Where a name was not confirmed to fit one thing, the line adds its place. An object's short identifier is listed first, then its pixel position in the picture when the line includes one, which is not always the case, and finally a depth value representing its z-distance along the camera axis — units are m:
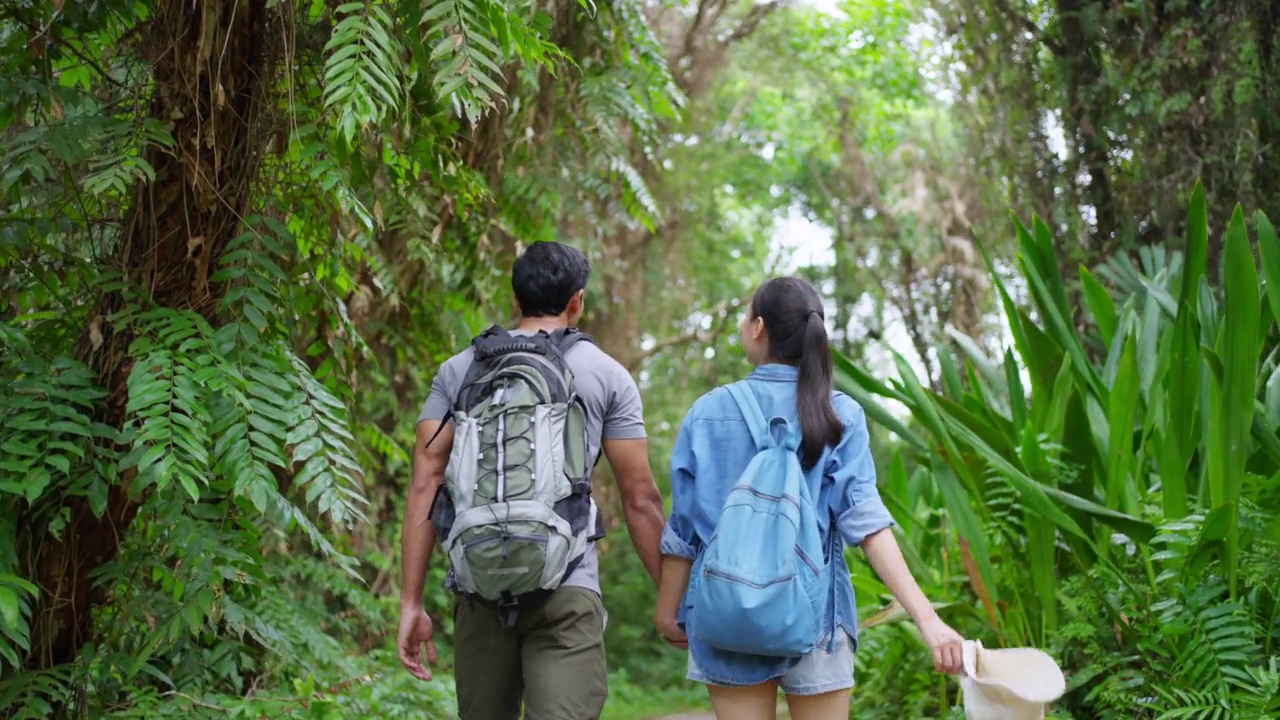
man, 2.87
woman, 2.82
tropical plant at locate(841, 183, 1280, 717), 3.89
